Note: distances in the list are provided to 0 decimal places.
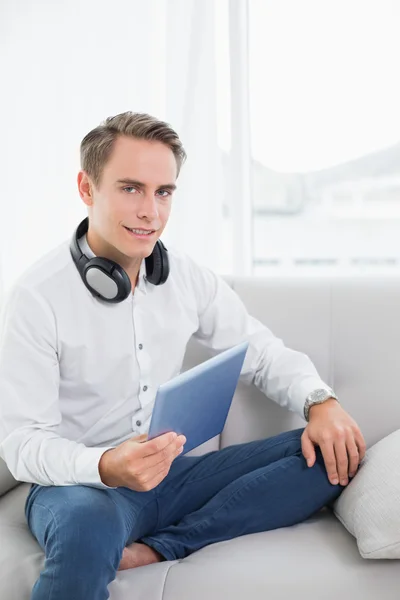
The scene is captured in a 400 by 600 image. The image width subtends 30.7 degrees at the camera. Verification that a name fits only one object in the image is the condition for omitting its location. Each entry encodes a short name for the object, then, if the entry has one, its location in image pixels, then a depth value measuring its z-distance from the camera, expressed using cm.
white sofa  127
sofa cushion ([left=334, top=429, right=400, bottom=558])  129
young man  134
